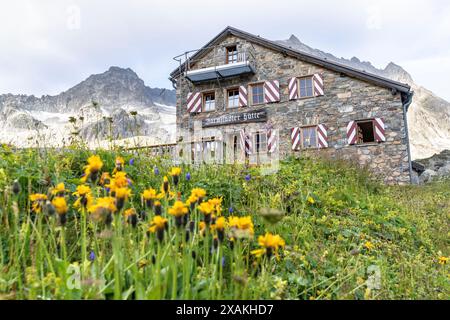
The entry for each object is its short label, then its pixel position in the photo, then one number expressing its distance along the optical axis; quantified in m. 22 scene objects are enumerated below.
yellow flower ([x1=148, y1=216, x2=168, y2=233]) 1.27
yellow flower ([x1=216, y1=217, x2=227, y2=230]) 1.34
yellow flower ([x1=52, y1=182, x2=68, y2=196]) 1.40
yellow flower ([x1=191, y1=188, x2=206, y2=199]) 1.58
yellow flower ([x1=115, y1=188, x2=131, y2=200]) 1.29
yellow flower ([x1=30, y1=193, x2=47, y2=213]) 1.52
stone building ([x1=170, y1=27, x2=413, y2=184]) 12.50
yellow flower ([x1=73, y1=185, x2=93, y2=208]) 1.58
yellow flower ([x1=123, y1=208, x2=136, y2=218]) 1.56
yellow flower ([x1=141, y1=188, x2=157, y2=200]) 1.48
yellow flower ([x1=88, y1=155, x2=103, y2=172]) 1.42
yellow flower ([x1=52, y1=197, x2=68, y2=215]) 1.27
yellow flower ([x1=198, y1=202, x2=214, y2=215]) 1.35
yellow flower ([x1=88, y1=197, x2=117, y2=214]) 1.26
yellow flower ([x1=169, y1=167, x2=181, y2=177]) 1.77
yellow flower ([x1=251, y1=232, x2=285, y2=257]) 1.23
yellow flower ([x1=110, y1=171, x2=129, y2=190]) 1.41
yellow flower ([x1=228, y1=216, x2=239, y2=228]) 1.30
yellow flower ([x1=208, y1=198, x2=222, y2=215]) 1.46
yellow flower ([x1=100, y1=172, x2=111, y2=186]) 1.67
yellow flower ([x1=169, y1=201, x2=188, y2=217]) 1.25
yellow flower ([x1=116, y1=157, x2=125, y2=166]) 1.94
